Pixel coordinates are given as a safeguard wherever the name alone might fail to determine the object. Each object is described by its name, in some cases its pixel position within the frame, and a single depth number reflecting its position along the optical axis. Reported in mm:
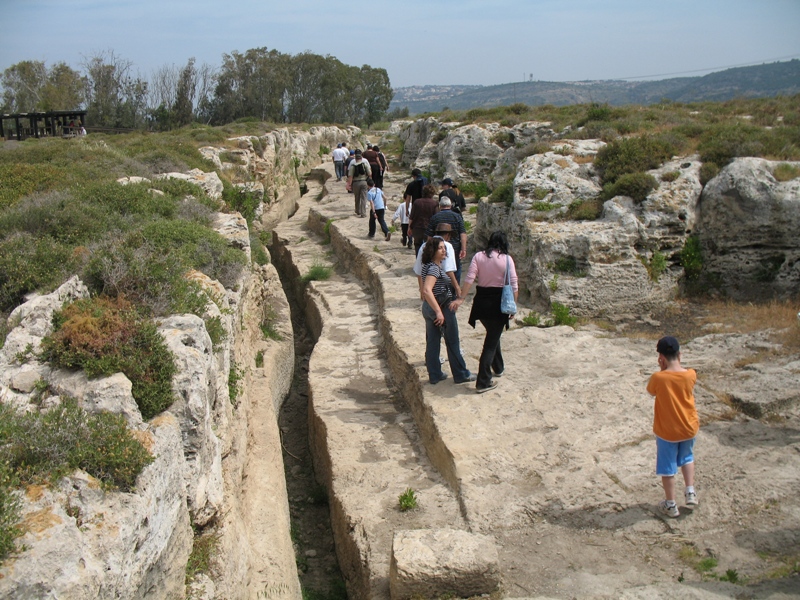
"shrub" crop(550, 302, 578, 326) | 9977
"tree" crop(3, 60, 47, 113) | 48125
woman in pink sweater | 7066
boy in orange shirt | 5145
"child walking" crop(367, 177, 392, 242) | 15859
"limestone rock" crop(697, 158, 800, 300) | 10594
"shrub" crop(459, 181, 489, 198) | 20641
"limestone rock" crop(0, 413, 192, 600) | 2934
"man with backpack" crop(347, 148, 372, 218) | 17656
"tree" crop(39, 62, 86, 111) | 44406
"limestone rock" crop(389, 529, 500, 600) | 4809
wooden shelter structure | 24394
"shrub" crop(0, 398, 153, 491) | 3484
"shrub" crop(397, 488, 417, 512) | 6242
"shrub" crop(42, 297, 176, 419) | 4512
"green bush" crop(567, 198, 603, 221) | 11336
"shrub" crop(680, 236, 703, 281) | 11070
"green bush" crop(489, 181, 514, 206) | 12656
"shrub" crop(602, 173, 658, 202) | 11352
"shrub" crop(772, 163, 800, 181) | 10922
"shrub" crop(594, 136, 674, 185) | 12016
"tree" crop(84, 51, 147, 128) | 40938
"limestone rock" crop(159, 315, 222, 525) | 4680
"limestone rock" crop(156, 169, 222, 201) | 13125
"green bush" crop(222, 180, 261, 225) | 15422
